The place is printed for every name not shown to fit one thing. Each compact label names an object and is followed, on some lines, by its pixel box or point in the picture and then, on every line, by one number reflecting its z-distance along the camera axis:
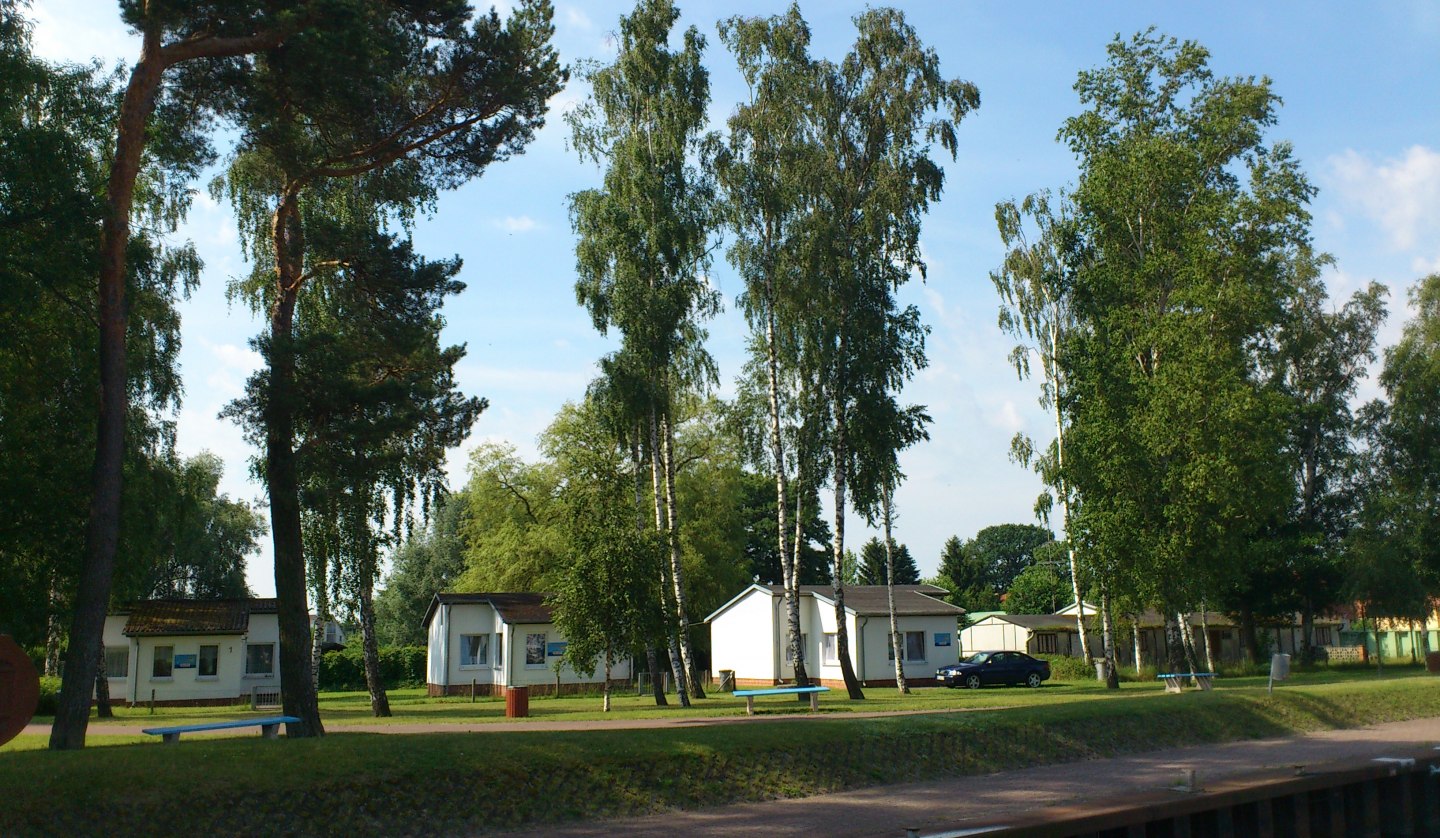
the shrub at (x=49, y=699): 35.66
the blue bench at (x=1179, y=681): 29.18
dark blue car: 42.09
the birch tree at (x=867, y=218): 32.47
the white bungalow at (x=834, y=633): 45.19
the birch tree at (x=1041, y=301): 39.72
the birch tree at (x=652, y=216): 31.45
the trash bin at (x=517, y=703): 28.97
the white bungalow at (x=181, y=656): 39.81
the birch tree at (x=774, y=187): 32.69
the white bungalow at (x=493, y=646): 44.16
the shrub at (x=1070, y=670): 46.58
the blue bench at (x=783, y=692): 25.93
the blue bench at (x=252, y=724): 16.62
